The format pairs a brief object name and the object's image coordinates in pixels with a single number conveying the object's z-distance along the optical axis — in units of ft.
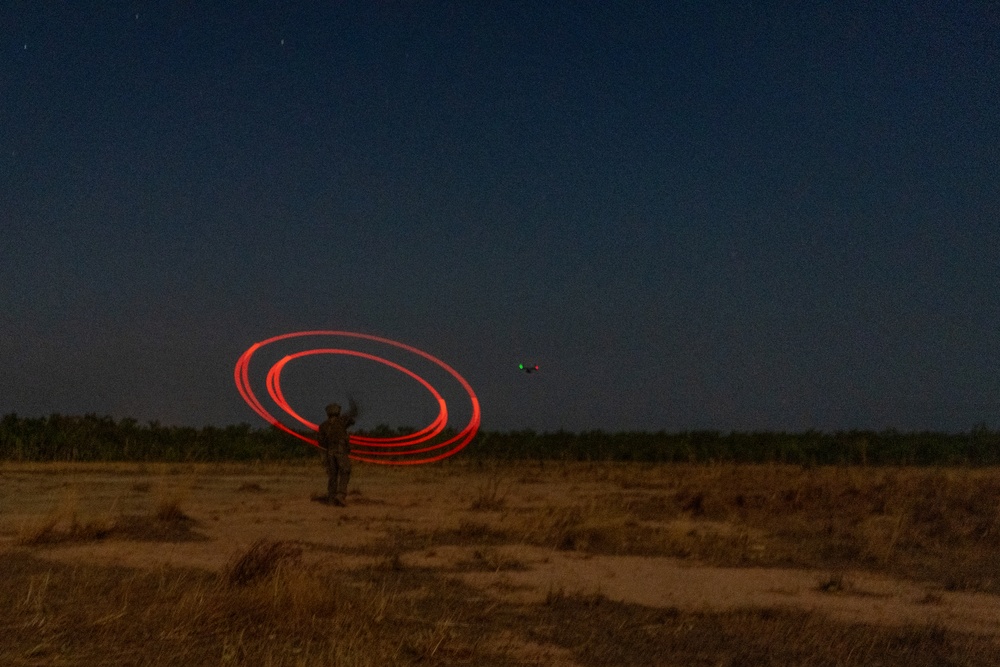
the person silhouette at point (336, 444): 71.05
